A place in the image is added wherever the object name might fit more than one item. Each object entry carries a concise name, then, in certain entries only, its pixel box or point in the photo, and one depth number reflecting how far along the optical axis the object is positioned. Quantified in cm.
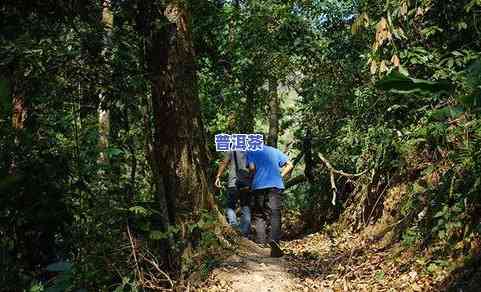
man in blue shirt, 805
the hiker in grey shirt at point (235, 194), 838
